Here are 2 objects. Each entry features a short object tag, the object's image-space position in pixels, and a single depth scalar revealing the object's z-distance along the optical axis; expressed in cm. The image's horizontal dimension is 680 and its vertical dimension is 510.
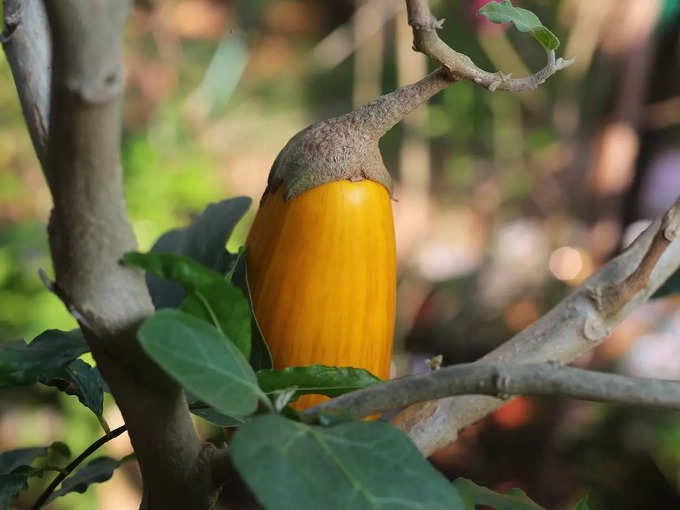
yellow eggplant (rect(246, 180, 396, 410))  31
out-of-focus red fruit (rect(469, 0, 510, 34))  134
